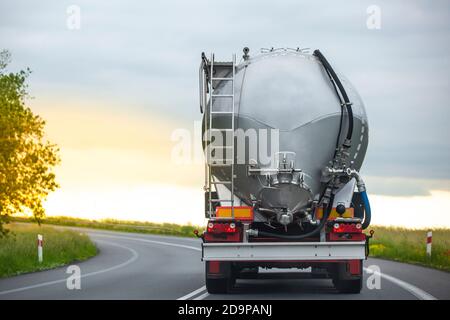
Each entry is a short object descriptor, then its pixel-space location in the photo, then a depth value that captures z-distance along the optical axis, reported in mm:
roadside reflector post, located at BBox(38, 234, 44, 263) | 28219
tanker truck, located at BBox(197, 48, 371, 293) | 17203
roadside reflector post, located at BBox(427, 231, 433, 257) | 27114
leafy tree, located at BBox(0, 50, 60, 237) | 29703
